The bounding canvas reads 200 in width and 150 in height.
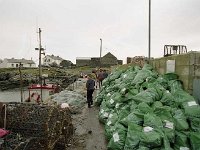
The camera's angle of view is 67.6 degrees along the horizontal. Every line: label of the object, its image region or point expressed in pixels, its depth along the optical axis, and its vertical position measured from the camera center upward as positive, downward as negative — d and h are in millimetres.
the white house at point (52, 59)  56628 +4743
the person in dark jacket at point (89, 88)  6266 -693
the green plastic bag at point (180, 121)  2817 -953
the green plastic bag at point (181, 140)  2693 -1243
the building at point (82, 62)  42800 +2746
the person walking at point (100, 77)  9760 -360
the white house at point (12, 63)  54426 +3039
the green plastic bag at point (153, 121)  2734 -919
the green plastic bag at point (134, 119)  2959 -952
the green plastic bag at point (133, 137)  2753 -1218
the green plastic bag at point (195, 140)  2615 -1214
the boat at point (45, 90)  9412 -1184
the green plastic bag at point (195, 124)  2835 -997
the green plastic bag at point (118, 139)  2957 -1347
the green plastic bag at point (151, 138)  2571 -1160
